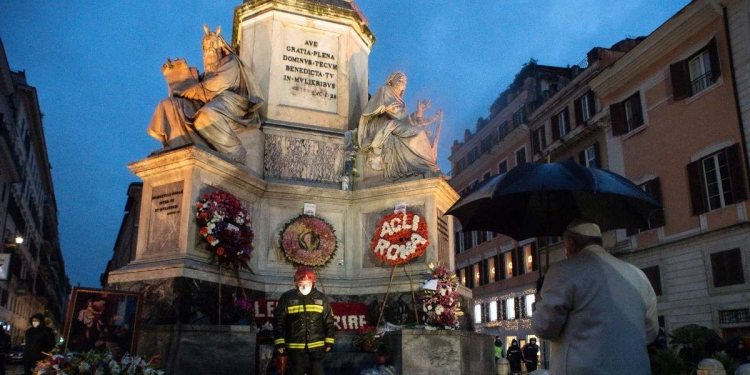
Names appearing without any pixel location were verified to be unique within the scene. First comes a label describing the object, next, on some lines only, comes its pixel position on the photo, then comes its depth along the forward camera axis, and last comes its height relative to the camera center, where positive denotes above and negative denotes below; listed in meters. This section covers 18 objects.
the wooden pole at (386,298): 10.30 +0.67
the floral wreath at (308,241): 10.88 +1.66
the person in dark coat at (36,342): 9.63 +0.00
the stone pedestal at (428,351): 8.63 -0.15
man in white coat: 3.72 +0.15
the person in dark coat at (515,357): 23.18 -0.62
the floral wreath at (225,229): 9.53 +1.64
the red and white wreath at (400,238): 10.53 +1.66
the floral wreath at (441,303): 9.44 +0.53
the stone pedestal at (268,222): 9.55 +1.92
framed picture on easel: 7.26 +0.23
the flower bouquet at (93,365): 6.33 -0.23
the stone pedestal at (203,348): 7.83 -0.08
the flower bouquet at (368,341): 9.05 -0.02
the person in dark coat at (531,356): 24.12 -0.62
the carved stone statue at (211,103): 10.81 +4.04
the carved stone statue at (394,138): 11.54 +3.61
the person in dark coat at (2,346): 16.13 -0.10
